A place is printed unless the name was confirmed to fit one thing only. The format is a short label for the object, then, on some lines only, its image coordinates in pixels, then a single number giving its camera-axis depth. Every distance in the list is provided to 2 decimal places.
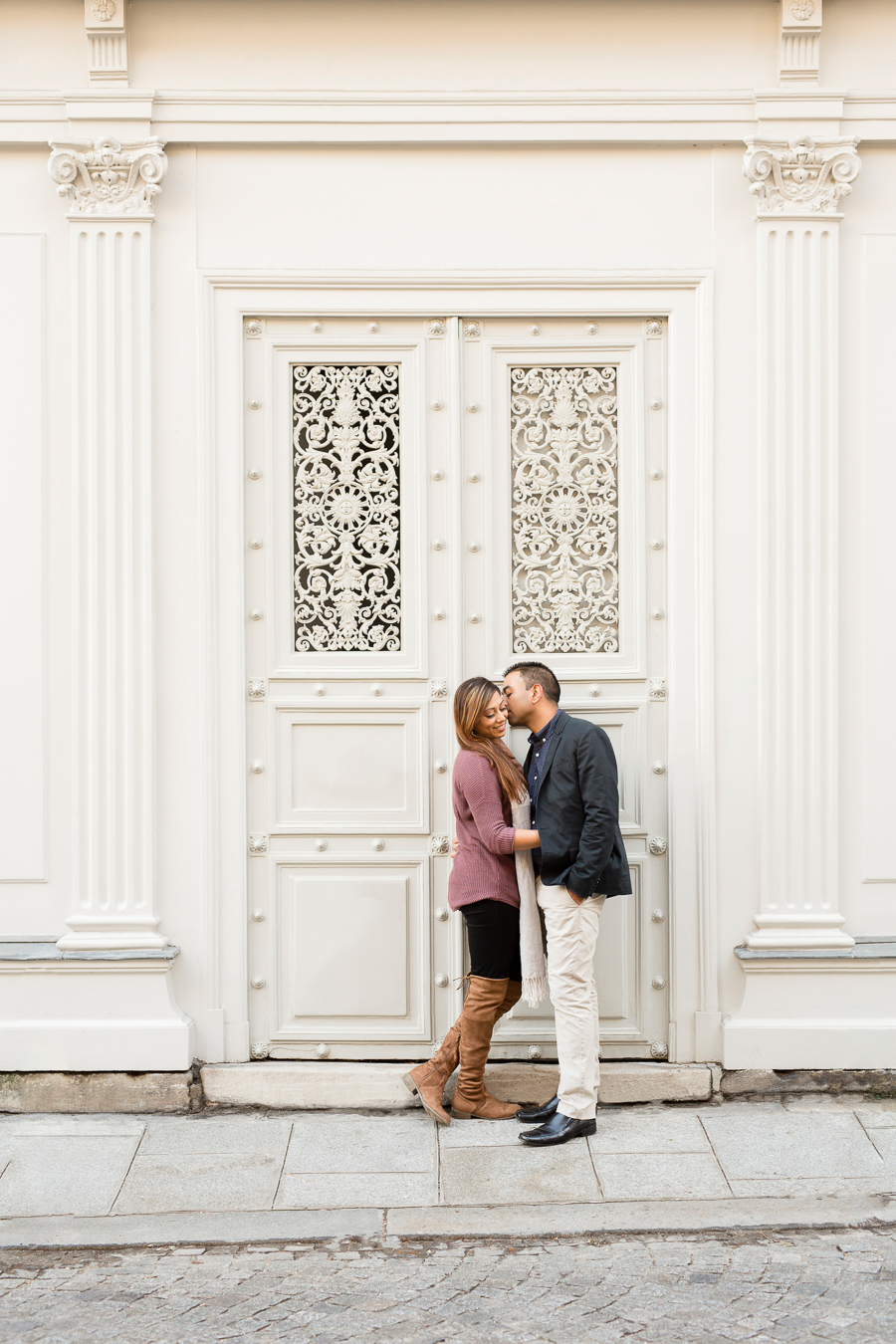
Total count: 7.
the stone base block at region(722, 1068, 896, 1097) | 5.01
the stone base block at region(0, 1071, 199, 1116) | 4.95
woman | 4.68
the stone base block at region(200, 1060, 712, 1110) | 5.04
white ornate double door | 5.14
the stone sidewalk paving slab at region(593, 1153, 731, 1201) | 4.28
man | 4.54
